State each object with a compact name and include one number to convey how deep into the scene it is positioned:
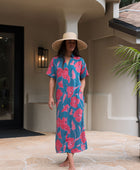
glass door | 7.67
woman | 3.82
